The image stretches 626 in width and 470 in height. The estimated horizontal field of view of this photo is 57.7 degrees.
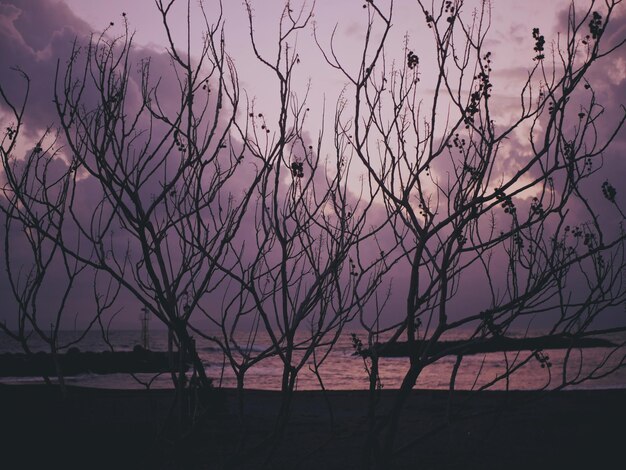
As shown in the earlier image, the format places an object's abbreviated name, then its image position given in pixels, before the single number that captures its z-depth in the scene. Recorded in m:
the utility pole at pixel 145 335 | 36.16
